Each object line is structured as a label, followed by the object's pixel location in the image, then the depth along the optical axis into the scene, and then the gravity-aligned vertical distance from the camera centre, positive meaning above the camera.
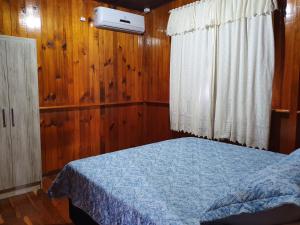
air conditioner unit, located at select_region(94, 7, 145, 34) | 3.31 +1.12
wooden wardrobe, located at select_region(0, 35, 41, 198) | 2.45 -0.26
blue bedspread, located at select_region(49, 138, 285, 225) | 1.15 -0.56
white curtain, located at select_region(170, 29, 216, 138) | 2.95 +0.16
